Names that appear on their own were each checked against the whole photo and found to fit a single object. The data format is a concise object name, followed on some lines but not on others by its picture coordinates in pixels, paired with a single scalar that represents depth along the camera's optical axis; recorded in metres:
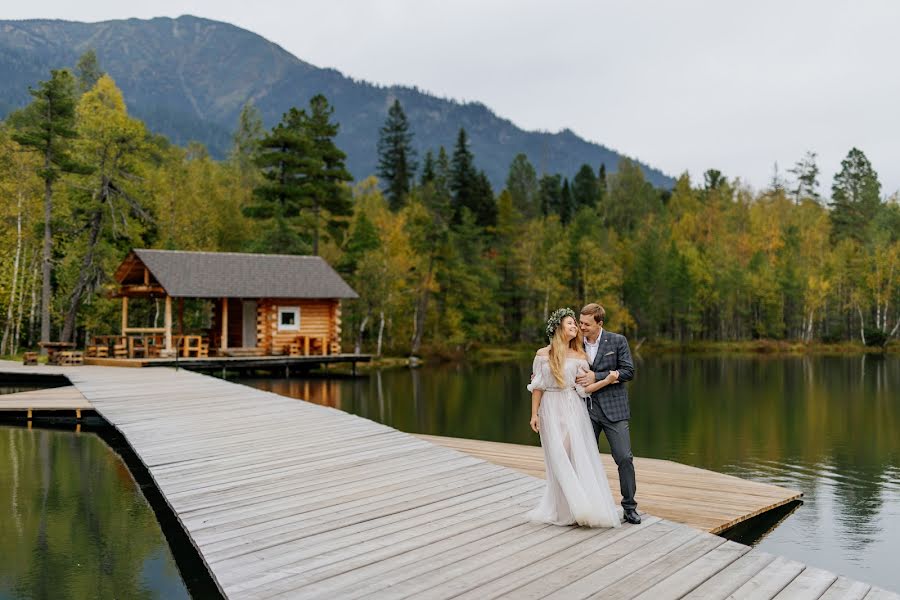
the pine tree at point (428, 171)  63.11
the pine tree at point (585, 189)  70.25
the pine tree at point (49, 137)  27.39
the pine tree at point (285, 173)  38.53
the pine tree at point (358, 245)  40.00
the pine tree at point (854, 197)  62.56
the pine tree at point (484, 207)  57.88
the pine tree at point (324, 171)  39.88
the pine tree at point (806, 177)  73.88
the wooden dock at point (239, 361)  25.31
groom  6.22
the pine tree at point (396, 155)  63.78
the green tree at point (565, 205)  67.69
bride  5.96
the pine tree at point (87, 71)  52.11
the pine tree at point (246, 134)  60.94
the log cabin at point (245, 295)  27.36
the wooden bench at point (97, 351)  26.44
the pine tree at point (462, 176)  58.50
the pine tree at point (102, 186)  30.08
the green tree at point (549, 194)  70.62
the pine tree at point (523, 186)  66.25
